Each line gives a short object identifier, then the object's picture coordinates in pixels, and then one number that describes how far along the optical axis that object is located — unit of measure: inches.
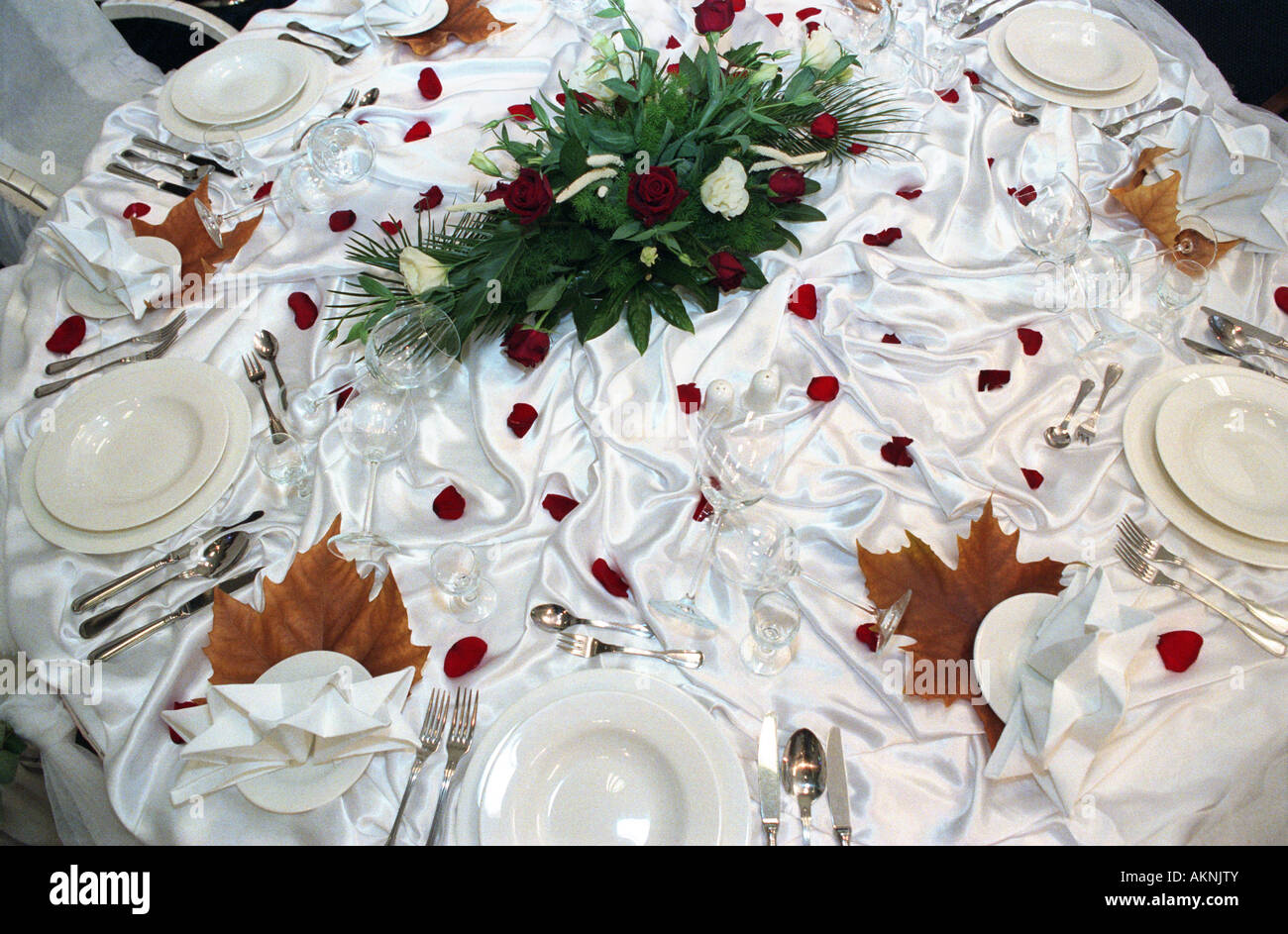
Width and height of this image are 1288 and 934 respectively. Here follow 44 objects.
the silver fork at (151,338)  59.4
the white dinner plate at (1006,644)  44.1
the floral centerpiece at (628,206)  57.6
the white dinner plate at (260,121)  72.9
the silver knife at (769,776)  40.7
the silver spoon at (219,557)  50.0
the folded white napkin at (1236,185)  62.0
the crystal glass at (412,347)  54.8
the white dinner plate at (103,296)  62.2
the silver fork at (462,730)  42.7
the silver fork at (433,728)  43.1
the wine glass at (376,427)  53.9
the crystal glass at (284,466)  54.3
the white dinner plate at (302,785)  41.2
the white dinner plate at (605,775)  40.2
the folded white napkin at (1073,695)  41.0
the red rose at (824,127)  65.5
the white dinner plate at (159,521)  50.6
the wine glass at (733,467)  47.0
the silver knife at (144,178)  69.8
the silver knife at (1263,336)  58.8
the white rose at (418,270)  56.3
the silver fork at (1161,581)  46.4
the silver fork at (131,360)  58.0
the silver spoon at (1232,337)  59.1
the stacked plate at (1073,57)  74.4
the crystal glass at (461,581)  49.3
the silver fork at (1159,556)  47.2
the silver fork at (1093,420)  55.8
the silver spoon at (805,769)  42.3
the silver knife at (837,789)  41.1
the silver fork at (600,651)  46.2
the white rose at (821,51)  66.2
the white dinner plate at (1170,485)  49.7
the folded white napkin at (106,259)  60.1
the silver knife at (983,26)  81.8
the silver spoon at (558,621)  47.9
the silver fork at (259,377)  56.1
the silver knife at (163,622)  47.2
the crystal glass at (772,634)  46.9
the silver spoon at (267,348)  59.9
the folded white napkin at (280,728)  40.5
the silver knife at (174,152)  71.7
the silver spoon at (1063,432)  55.6
